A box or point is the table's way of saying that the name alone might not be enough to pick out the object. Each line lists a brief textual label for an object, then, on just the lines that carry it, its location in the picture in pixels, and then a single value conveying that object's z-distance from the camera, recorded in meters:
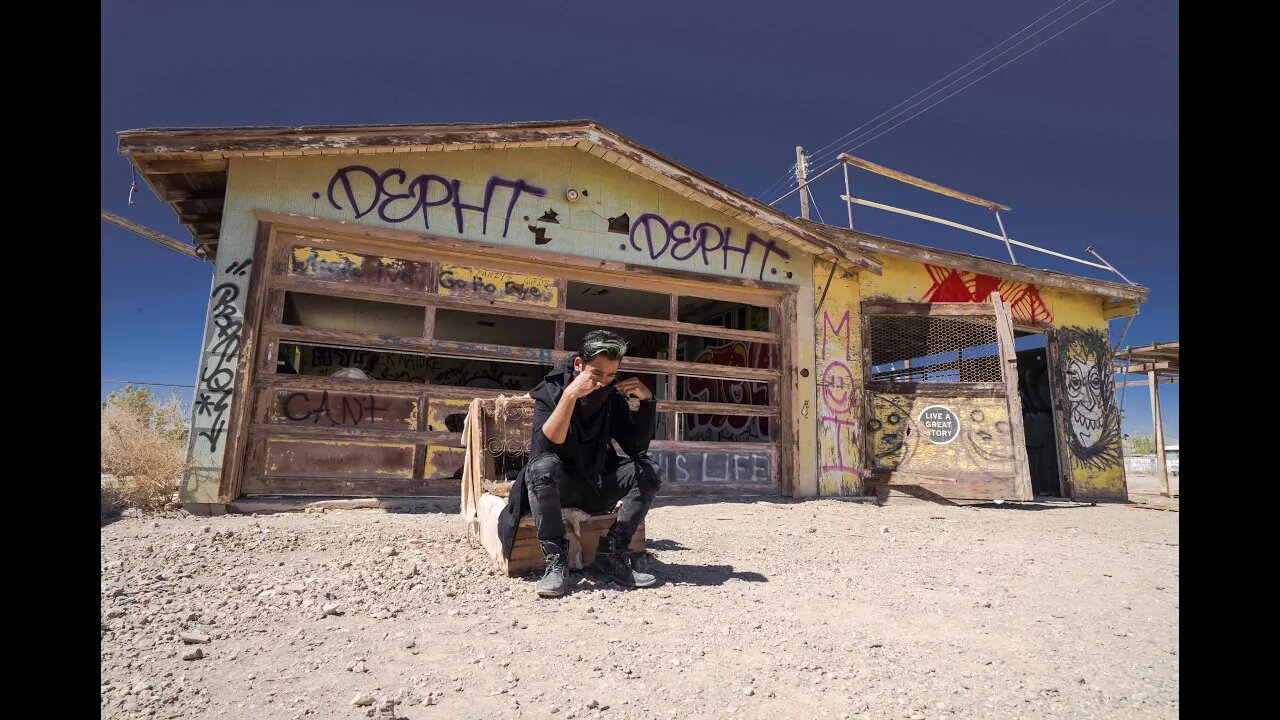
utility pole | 12.12
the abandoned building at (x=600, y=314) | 5.98
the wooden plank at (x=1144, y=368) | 12.08
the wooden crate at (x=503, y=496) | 3.48
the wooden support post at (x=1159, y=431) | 12.66
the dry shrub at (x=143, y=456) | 5.64
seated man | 3.19
